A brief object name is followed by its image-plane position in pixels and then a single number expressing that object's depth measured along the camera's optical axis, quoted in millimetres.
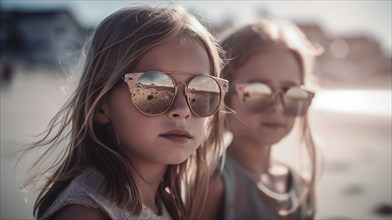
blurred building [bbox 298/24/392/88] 43700
